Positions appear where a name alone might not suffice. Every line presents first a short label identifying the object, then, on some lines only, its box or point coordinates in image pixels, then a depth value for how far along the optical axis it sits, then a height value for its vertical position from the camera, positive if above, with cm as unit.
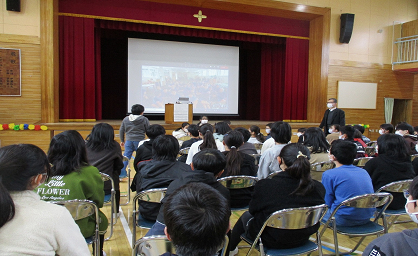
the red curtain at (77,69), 725 +79
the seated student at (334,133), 435 -36
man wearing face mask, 630 -18
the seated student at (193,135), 387 -41
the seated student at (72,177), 175 -43
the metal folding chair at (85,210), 162 -60
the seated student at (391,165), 256 -47
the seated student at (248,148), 349 -48
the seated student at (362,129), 486 -34
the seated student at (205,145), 301 -40
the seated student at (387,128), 463 -28
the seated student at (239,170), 247 -53
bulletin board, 916 +41
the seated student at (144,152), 315 -50
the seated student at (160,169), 219 -47
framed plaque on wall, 644 +59
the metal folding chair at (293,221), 166 -63
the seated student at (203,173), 165 -40
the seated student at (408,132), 398 -32
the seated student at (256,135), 462 -45
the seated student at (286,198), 176 -52
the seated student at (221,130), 421 -33
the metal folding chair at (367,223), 192 -75
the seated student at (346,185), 215 -54
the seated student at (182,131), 533 -48
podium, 735 -20
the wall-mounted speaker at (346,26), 866 +229
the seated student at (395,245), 94 -42
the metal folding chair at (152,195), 196 -59
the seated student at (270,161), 283 -50
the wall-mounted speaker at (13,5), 628 +194
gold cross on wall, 794 +227
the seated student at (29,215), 102 -39
